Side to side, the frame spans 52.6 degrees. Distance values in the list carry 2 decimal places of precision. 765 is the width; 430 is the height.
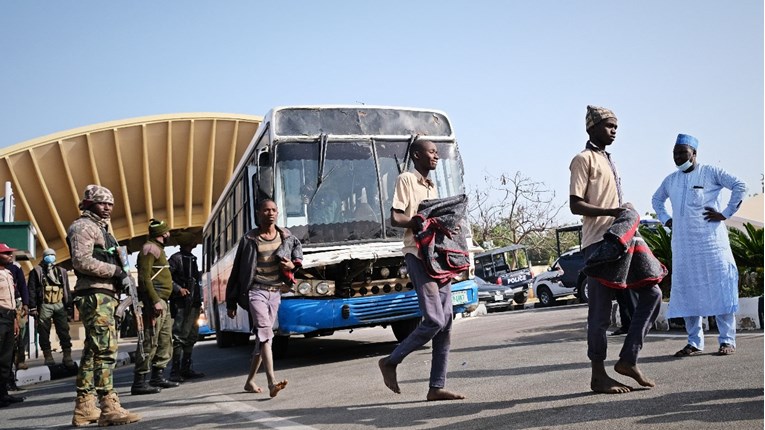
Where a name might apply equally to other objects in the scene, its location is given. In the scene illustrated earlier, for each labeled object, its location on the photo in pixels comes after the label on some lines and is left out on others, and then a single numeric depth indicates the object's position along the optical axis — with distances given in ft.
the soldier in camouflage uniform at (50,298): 40.78
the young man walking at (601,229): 16.79
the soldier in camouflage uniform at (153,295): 27.43
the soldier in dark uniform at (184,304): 31.60
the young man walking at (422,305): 18.05
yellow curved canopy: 95.81
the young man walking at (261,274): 23.53
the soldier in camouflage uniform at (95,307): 20.13
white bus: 30.48
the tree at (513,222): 148.97
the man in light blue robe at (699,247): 22.30
